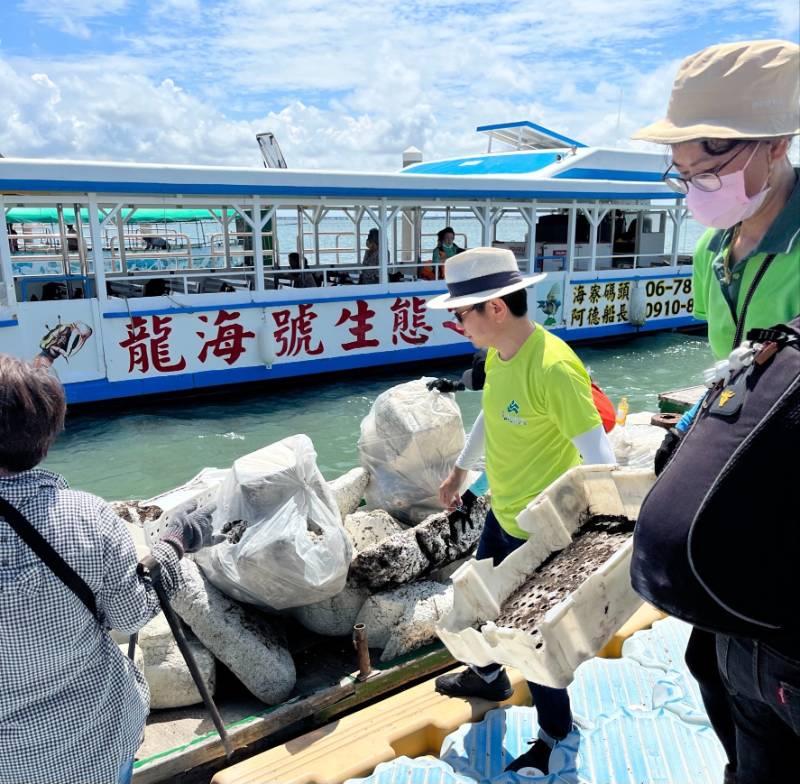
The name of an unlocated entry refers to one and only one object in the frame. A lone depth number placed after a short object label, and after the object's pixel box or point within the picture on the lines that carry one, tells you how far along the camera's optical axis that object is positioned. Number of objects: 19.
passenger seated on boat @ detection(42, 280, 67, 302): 8.10
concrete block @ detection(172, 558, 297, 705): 2.78
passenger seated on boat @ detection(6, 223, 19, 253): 12.44
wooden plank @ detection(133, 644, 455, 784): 2.35
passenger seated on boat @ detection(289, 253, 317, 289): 9.75
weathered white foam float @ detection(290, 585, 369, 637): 3.10
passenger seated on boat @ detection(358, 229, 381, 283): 10.37
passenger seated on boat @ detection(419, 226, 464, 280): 10.61
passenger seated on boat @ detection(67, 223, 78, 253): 12.17
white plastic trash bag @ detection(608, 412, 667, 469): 4.27
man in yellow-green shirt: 2.06
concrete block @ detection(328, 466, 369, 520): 3.97
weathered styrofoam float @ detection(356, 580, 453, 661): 3.01
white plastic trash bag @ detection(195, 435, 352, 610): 2.79
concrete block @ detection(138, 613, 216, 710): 2.71
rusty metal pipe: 2.75
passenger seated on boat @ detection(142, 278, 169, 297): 8.42
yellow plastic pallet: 2.22
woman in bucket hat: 1.18
